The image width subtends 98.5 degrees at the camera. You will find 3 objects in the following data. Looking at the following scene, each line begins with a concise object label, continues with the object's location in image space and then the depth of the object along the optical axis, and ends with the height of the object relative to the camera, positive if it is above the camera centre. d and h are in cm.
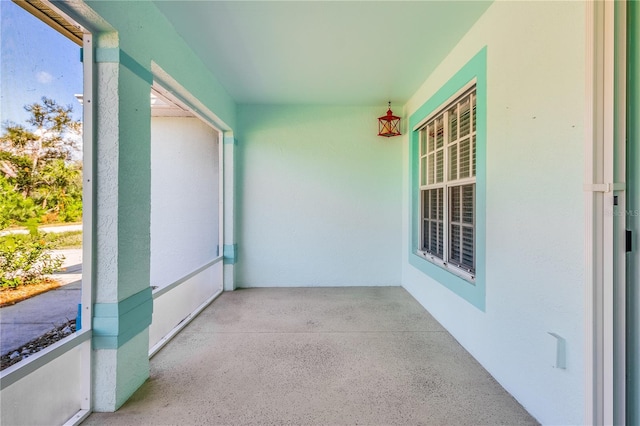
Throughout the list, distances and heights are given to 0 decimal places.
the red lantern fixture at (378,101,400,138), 417 +137
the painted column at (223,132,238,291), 422 +11
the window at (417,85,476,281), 268 +29
